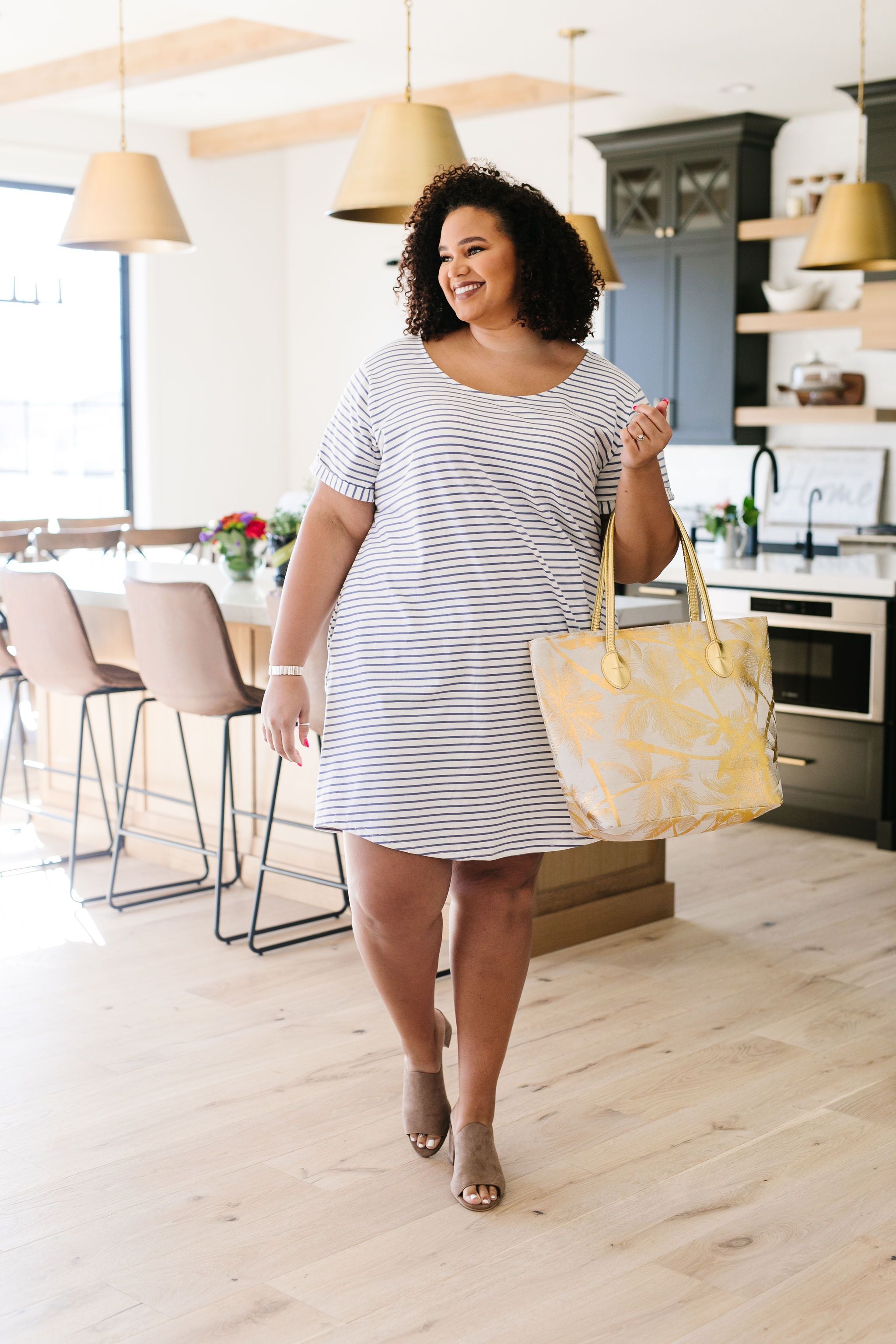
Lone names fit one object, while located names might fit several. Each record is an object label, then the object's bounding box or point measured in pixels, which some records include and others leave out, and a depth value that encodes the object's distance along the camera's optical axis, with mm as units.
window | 7828
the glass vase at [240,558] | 4309
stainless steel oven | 4562
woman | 2098
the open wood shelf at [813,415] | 6051
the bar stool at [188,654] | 3500
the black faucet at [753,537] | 5395
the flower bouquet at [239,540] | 4273
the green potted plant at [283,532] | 4254
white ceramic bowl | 6355
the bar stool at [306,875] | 2430
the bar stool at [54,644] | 3865
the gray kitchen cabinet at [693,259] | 6512
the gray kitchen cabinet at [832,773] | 4613
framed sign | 6375
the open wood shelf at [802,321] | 6234
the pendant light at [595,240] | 4598
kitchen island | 3586
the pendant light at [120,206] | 3719
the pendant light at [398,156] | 3193
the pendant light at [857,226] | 4164
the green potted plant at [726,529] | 5359
